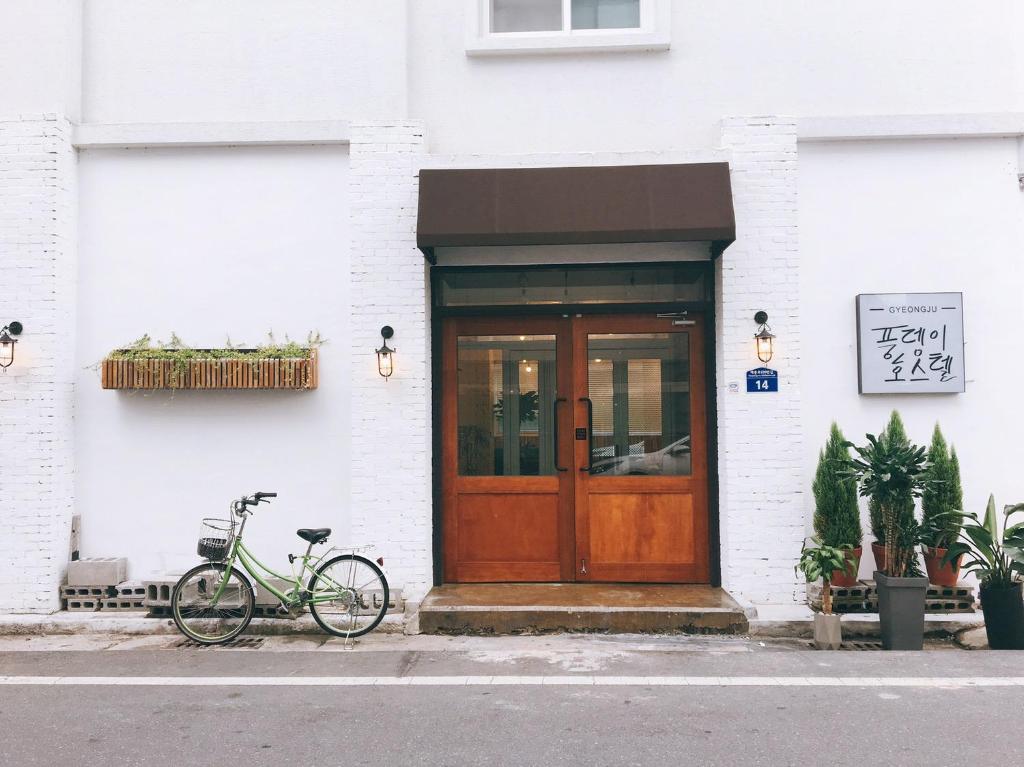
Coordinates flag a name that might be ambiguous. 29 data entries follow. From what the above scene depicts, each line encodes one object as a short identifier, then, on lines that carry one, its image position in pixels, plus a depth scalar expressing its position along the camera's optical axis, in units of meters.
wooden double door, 7.86
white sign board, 7.37
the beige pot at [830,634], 6.53
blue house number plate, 7.41
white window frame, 7.67
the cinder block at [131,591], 7.38
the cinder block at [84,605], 7.38
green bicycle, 6.80
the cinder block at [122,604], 7.38
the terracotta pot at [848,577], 7.02
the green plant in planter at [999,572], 6.45
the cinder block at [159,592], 7.20
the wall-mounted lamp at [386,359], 7.43
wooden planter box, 7.31
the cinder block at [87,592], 7.39
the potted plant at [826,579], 6.53
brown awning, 7.02
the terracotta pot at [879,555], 6.96
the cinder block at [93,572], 7.37
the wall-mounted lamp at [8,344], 7.33
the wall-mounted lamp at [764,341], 7.34
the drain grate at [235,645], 6.73
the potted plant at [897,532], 6.48
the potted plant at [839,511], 7.05
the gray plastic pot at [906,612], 6.48
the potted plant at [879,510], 6.82
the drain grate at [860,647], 6.62
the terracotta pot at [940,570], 7.02
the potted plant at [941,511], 6.95
